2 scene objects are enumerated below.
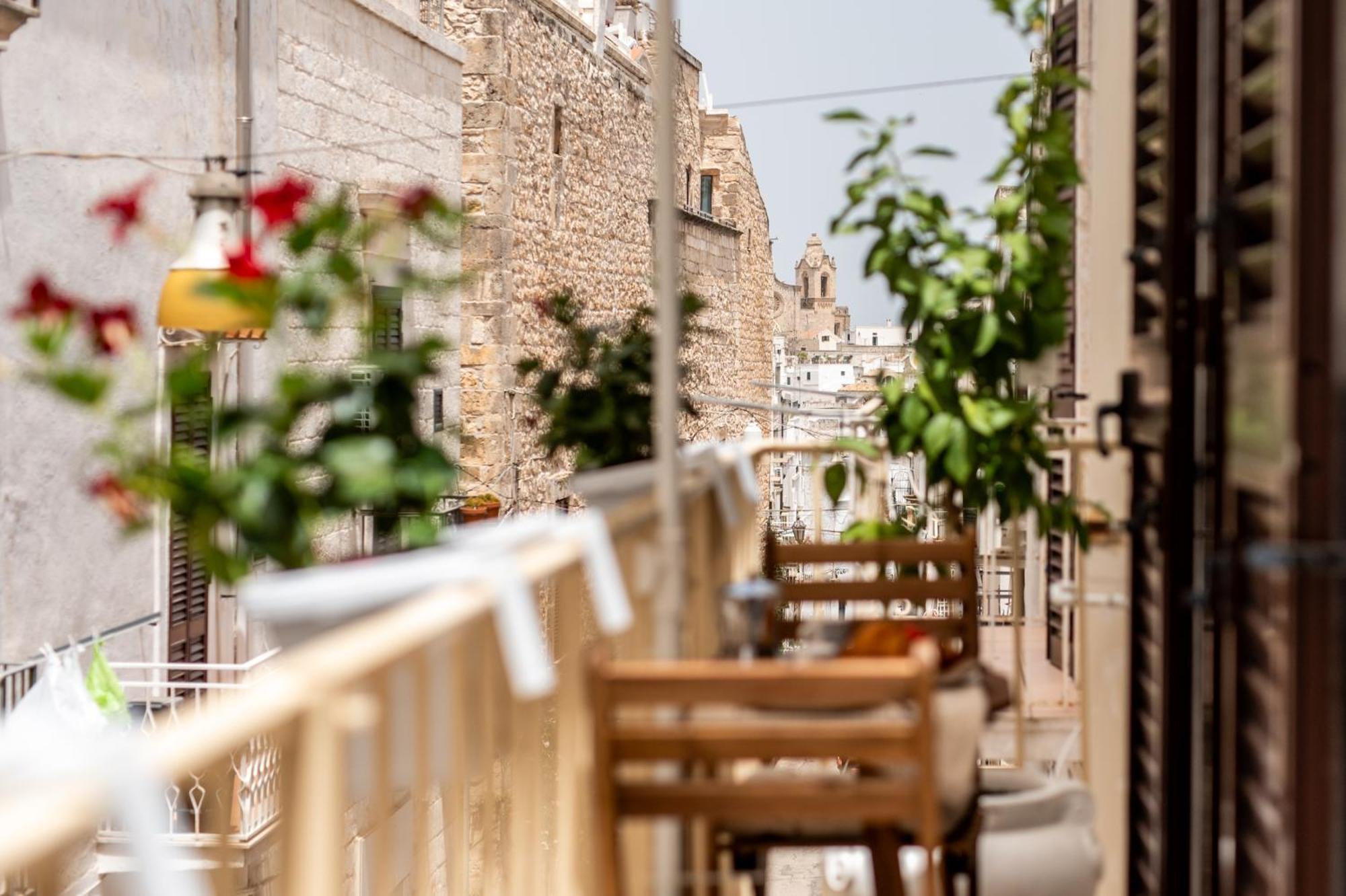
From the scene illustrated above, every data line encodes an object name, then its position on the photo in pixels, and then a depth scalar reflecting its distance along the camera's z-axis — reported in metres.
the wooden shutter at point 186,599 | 8.23
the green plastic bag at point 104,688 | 6.79
